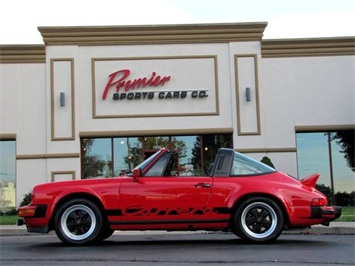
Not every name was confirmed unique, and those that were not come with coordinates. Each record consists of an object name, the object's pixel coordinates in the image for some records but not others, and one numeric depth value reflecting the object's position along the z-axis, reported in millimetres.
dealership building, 20922
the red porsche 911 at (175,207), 8266
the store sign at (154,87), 21031
